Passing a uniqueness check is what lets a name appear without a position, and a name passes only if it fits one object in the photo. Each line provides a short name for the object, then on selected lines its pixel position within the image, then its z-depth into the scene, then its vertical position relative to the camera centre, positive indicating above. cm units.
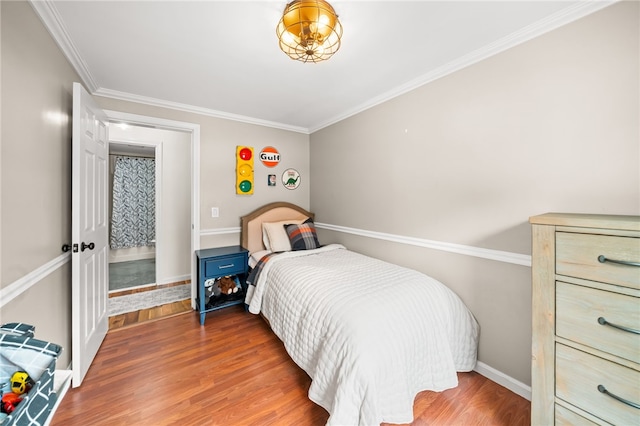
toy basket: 61 -43
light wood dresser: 99 -47
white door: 162 -15
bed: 127 -75
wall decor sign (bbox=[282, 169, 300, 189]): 353 +50
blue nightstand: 255 -61
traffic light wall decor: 313 +55
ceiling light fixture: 128 +103
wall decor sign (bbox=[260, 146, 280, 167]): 332 +78
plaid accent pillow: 295 -30
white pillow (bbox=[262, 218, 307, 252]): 294 -30
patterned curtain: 469 +18
